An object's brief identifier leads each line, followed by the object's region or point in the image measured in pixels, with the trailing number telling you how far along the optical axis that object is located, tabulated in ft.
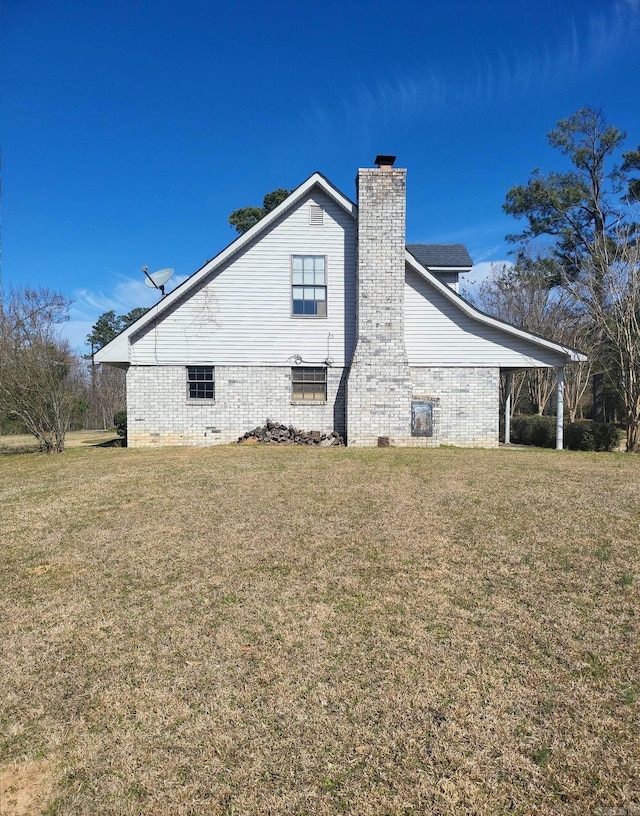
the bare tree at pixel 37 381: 44.57
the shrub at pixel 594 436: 48.34
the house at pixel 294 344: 46.44
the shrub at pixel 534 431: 56.02
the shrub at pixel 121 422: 66.46
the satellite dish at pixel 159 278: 50.81
